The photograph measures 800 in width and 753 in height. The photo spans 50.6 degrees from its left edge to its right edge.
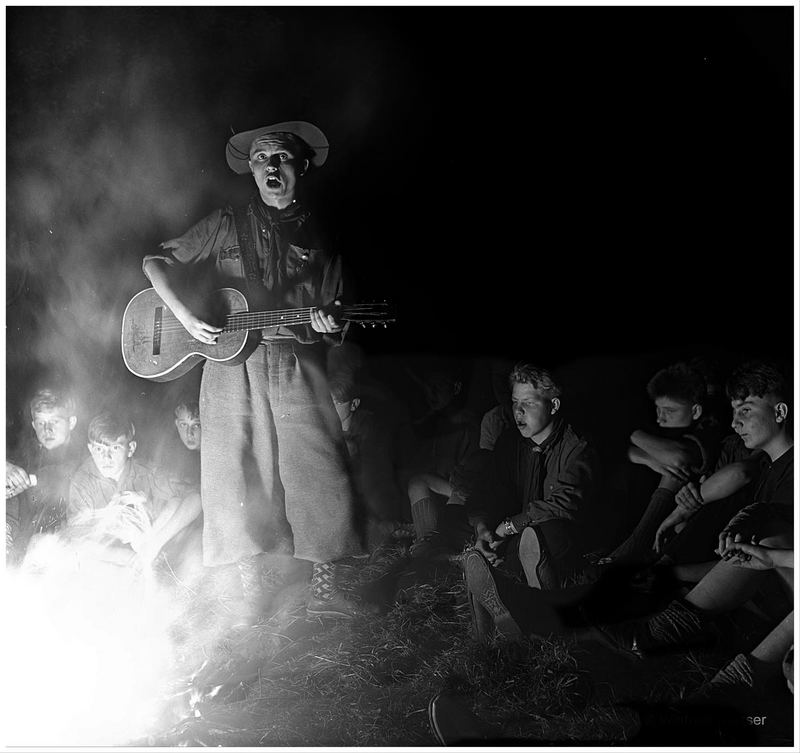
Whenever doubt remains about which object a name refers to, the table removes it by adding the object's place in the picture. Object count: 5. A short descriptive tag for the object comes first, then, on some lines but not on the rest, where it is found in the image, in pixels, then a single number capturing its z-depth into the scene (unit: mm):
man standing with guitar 3283
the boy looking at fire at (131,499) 3375
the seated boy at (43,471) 3471
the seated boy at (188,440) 3367
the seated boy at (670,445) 3195
